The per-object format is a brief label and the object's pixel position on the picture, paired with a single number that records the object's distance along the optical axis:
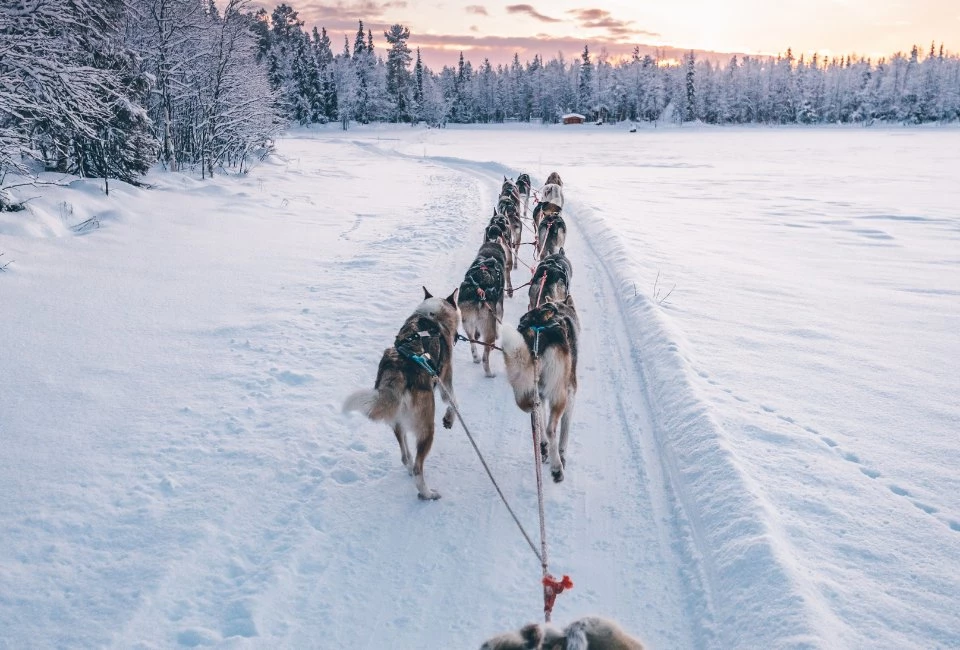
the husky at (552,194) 13.70
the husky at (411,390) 3.49
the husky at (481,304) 5.88
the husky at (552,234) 9.78
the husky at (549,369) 3.85
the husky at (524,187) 15.66
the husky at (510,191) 13.91
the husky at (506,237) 8.60
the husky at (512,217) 10.85
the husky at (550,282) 6.32
